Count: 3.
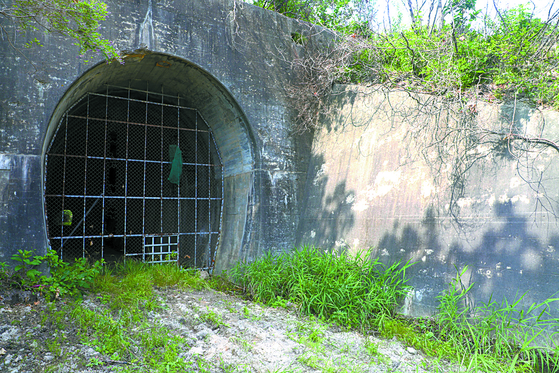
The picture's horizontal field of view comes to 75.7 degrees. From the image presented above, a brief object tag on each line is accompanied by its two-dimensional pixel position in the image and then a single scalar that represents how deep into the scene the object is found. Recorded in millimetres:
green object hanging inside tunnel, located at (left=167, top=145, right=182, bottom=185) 6459
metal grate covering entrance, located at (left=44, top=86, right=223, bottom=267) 6383
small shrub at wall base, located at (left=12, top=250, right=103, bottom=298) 3770
